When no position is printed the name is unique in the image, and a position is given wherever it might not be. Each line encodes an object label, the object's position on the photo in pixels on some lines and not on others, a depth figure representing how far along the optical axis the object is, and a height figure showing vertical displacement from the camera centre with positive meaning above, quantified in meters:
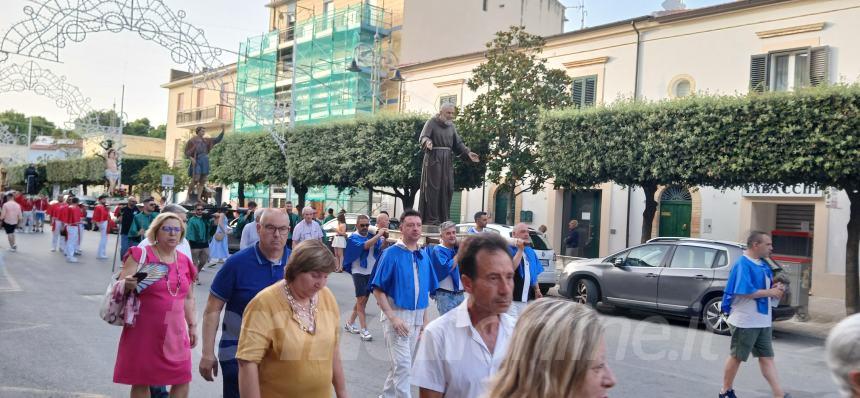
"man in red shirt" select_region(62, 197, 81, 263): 18.52 -1.21
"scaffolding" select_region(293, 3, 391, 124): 34.34 +6.96
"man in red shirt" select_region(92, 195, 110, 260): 19.34 -1.02
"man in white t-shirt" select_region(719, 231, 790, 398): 6.86 -0.86
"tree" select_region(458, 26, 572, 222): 21.50 +3.03
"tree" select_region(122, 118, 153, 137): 89.75 +7.21
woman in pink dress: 4.63 -0.90
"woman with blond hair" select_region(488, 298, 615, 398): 1.98 -0.42
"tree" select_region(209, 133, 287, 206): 31.22 +1.37
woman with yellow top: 3.54 -0.71
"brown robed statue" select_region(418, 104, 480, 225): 11.64 +0.61
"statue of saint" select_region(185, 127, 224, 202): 18.94 +0.78
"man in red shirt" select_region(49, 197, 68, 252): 19.35 -1.26
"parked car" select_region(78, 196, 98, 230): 34.00 -1.10
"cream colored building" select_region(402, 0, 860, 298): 18.78 +4.15
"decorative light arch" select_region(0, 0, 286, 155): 18.56 +4.18
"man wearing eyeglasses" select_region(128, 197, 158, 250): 13.92 -0.71
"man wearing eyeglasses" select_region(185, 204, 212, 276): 14.21 -0.89
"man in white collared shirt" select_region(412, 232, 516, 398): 2.89 -0.53
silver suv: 12.12 -1.15
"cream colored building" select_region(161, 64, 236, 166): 46.62 +5.17
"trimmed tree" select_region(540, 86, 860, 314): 14.06 +1.64
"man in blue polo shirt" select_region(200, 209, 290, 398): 4.41 -0.55
